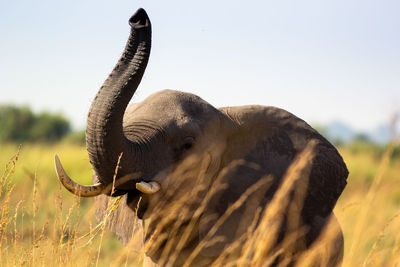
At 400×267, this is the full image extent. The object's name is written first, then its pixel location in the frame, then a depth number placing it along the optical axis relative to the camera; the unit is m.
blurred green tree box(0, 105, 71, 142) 66.06
